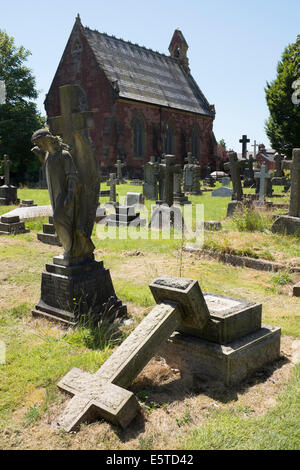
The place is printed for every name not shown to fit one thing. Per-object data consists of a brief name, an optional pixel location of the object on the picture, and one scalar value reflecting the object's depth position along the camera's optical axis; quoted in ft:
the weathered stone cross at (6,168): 55.67
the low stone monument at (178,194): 52.90
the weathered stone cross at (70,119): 15.24
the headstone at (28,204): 48.91
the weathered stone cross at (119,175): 82.82
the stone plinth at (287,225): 27.71
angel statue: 14.83
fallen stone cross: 8.68
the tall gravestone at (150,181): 58.54
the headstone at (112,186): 47.85
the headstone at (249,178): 81.35
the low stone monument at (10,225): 35.09
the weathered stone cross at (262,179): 47.84
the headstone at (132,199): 45.03
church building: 96.22
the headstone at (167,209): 36.40
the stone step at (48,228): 31.95
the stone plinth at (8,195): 53.93
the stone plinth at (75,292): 15.11
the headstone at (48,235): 31.45
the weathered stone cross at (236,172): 42.29
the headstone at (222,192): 66.85
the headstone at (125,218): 36.99
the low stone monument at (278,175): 80.65
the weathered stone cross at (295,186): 27.94
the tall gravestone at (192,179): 71.31
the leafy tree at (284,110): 93.91
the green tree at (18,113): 100.12
